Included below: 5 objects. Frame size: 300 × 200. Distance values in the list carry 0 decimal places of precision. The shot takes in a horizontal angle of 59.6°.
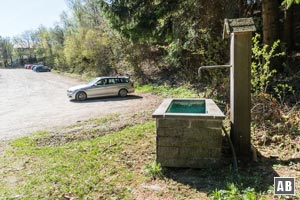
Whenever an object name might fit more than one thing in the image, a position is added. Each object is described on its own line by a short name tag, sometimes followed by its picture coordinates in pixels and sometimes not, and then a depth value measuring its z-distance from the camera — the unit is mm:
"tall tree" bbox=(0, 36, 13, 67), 72688
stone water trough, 3723
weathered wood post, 4016
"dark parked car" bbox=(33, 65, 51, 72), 47375
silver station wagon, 14070
